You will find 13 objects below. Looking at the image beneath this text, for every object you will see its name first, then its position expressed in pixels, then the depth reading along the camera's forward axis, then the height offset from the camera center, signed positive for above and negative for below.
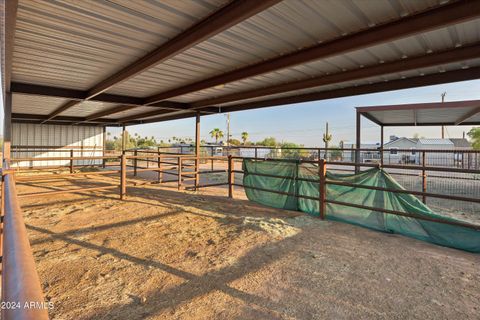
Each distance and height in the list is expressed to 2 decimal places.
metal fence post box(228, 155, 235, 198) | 6.85 -0.32
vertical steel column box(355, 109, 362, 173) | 9.01 +1.04
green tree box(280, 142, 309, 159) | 14.58 +0.39
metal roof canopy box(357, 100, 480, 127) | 7.78 +1.71
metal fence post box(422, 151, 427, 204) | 5.72 -0.41
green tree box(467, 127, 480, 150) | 17.84 +1.88
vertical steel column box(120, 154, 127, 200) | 6.36 -0.49
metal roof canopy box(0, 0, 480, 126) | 2.56 +1.50
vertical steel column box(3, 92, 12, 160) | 5.96 +0.83
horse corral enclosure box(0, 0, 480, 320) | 2.27 -0.76
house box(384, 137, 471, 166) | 13.99 +1.86
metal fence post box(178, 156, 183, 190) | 7.42 -0.38
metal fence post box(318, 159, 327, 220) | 4.90 -0.55
